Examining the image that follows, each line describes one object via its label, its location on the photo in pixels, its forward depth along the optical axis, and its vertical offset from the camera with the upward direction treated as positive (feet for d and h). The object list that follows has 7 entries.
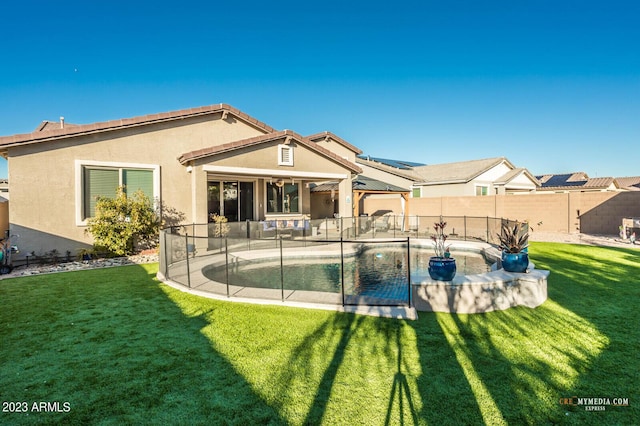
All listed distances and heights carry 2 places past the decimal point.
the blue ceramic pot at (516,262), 22.12 -3.57
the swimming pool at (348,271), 27.78 -6.18
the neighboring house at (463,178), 88.74 +8.90
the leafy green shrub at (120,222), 36.47 -0.98
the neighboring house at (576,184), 97.66 +8.11
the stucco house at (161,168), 35.22 +5.66
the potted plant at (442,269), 20.80 -3.74
